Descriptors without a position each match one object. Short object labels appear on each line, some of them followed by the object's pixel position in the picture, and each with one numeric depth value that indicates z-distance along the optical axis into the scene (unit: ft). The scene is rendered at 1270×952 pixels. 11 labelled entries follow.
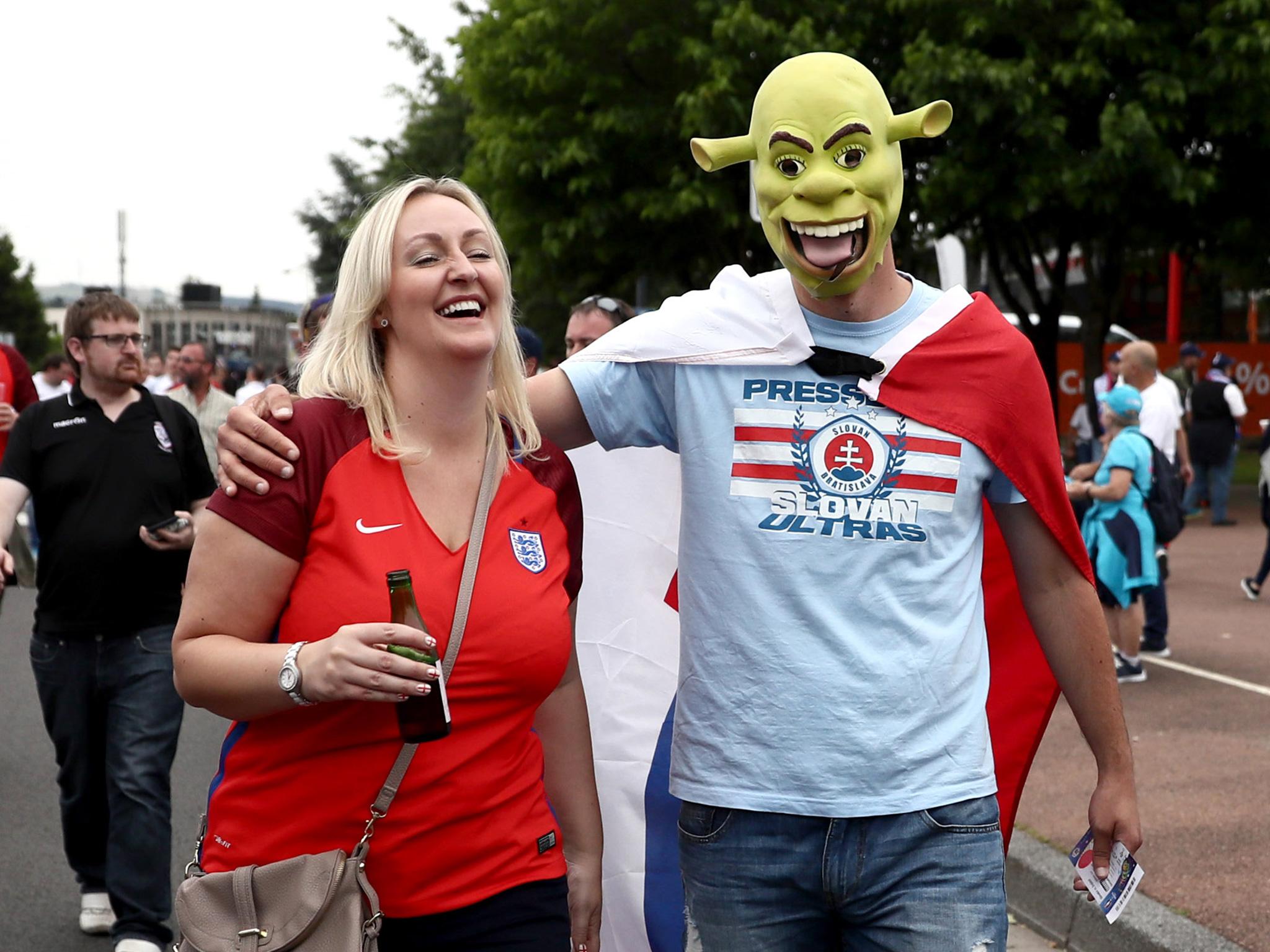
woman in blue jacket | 26.71
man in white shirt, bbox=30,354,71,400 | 54.95
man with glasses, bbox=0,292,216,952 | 15.10
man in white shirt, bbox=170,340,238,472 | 29.53
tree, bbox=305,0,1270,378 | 55.01
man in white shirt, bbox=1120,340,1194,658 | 29.60
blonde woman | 7.36
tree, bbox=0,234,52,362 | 226.17
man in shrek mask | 7.67
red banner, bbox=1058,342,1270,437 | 83.66
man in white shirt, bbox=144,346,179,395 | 49.52
